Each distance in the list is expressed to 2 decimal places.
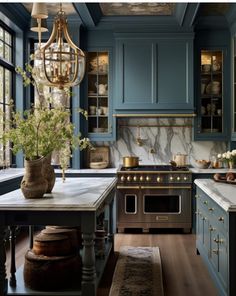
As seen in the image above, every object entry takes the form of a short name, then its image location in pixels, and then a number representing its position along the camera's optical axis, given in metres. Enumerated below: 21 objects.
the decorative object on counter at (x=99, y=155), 6.78
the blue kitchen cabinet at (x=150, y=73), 6.39
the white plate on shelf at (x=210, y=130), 6.53
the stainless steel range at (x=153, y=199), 6.09
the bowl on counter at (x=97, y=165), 6.54
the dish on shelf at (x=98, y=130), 6.57
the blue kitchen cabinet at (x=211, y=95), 6.48
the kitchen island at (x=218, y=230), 3.03
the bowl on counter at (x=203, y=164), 6.42
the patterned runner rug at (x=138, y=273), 3.78
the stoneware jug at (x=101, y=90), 6.60
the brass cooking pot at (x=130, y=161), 6.40
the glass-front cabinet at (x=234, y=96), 6.30
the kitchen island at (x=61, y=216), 3.05
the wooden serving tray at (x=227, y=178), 4.13
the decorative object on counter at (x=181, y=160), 6.50
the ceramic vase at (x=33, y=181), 3.31
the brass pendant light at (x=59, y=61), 3.19
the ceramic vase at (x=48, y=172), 3.50
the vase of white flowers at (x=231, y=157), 4.71
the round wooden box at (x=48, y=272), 3.43
